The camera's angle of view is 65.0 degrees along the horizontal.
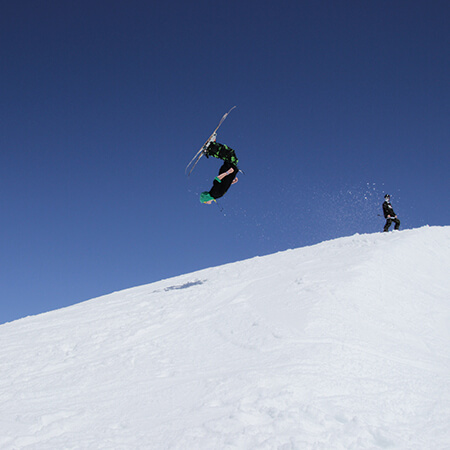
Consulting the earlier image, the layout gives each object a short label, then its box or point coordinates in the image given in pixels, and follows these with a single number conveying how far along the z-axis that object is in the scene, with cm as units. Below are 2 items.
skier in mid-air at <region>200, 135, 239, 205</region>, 1044
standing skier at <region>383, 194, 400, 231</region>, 1750
